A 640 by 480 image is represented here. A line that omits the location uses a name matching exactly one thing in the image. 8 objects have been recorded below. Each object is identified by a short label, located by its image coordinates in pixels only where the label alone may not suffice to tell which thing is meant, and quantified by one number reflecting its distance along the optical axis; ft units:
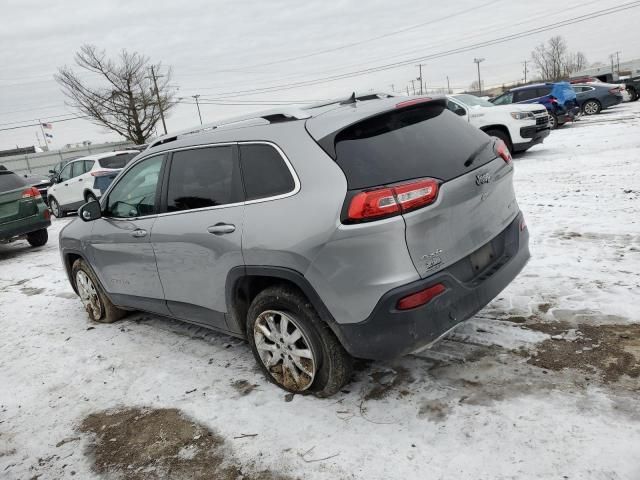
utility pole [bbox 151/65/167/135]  125.84
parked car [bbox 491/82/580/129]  52.44
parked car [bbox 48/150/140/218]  44.27
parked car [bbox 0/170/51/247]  29.30
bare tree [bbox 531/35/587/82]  287.28
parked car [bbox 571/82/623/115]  70.33
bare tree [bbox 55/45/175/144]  118.93
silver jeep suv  8.61
